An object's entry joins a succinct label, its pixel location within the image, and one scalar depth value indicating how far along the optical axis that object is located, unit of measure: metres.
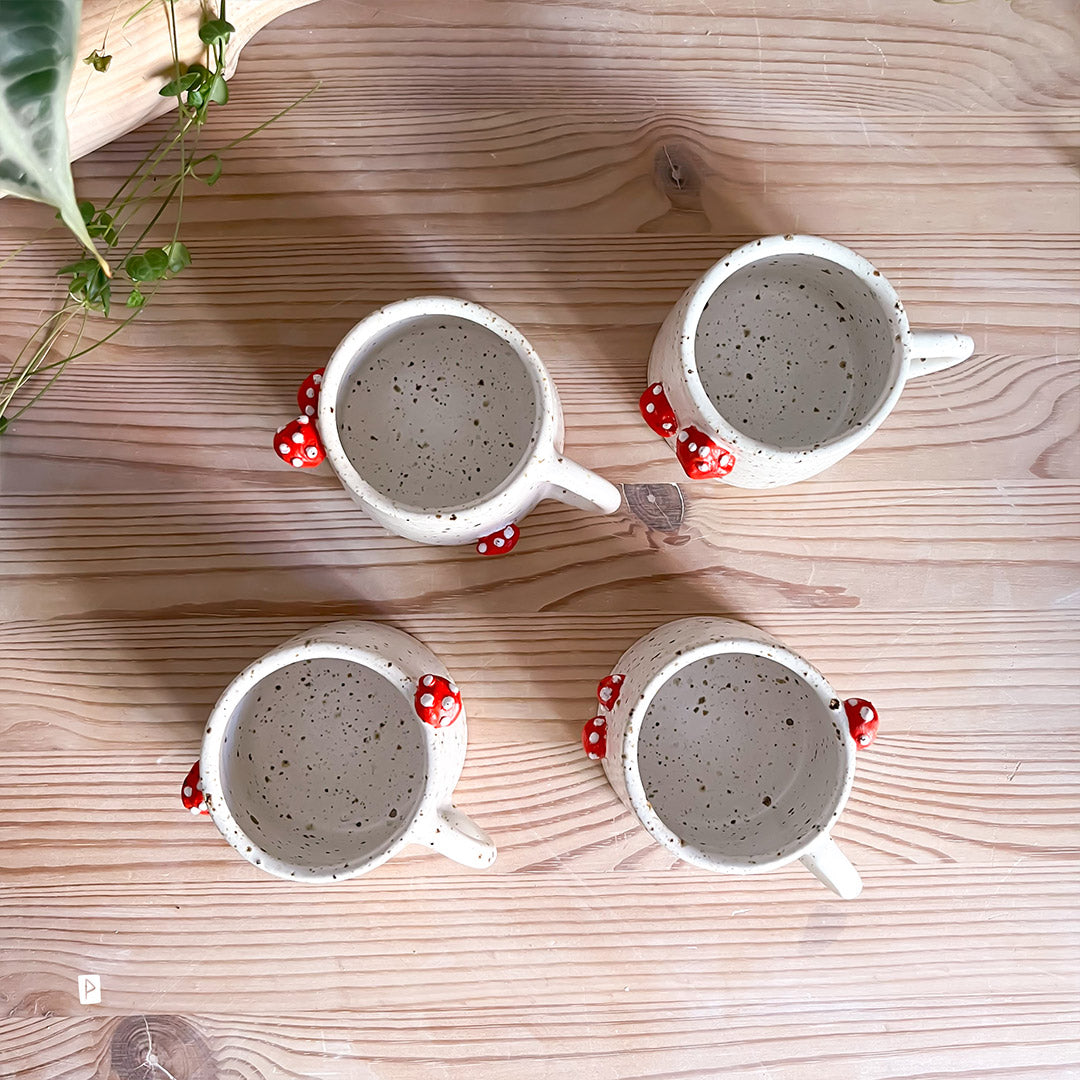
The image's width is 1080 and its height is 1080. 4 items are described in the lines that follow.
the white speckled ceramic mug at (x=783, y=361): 0.57
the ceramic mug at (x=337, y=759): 0.55
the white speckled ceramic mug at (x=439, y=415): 0.64
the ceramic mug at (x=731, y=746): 0.56
